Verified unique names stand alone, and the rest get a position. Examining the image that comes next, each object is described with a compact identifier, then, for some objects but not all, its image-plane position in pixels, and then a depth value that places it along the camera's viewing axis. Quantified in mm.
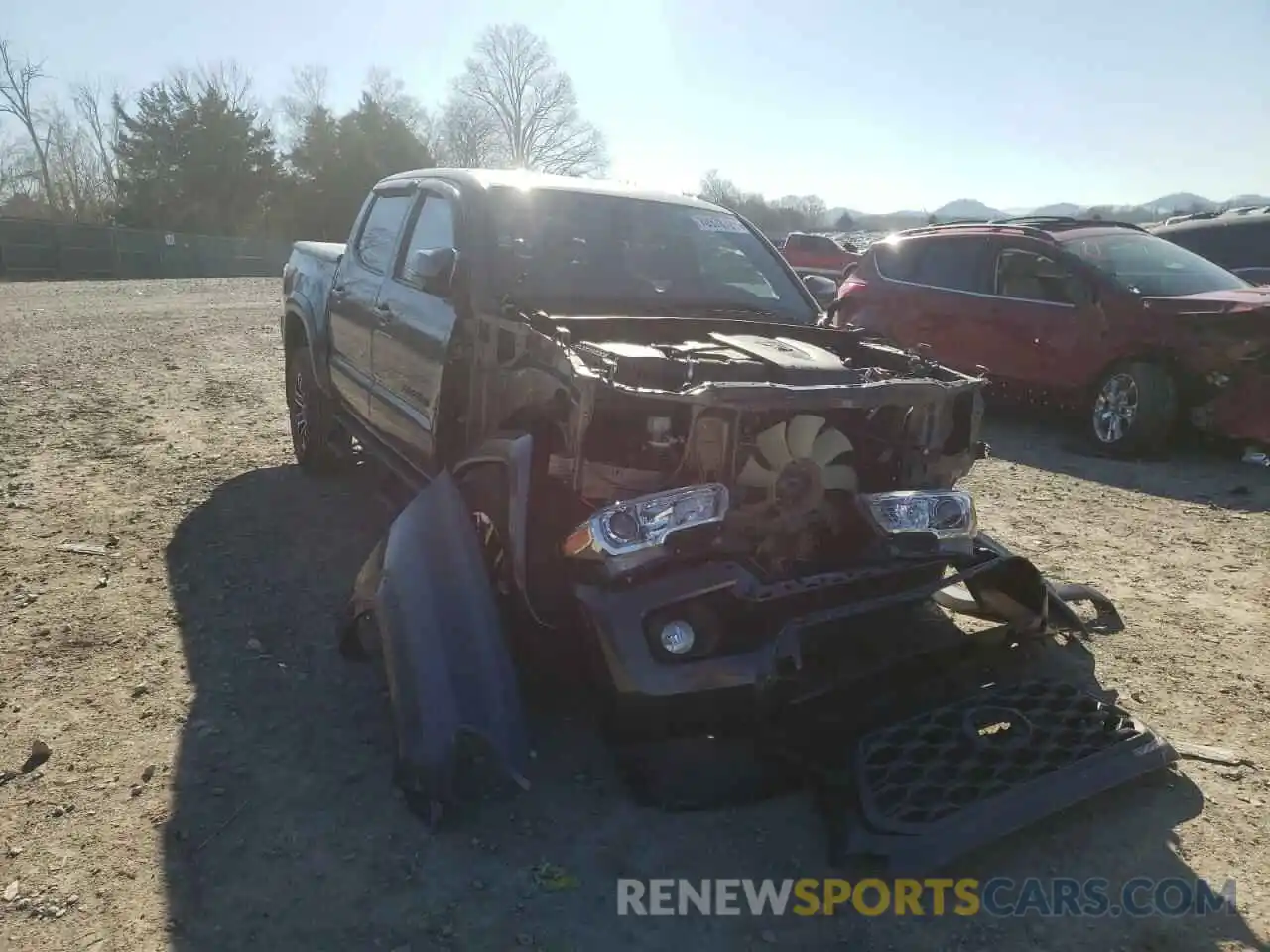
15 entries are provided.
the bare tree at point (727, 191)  46809
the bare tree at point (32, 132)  52219
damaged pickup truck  2797
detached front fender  2807
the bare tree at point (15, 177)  50812
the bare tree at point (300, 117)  40938
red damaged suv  6918
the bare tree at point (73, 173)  48341
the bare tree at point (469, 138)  54969
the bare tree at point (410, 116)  41406
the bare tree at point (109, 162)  41062
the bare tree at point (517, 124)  56281
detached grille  2693
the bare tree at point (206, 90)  40031
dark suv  11000
